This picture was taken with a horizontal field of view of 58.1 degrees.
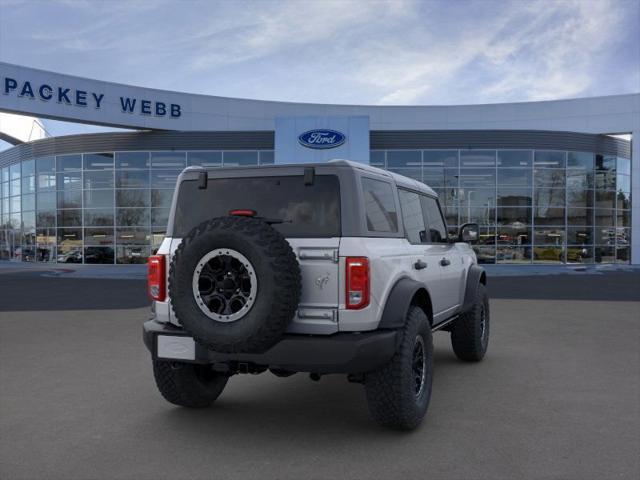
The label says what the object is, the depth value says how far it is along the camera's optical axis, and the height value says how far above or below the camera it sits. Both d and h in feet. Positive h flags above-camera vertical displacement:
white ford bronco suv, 12.35 -1.22
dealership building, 87.45 +11.14
